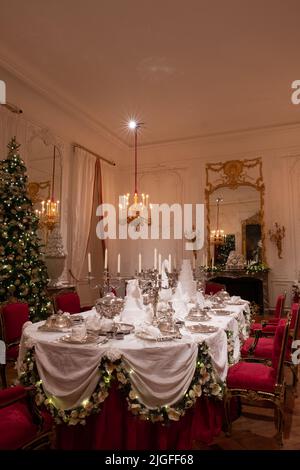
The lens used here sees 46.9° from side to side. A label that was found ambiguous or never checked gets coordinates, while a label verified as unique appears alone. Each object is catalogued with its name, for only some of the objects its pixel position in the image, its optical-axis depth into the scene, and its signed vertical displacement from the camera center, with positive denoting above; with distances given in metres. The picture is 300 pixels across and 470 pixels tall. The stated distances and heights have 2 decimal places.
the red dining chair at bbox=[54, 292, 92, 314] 4.08 -0.55
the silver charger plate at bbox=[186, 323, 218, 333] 2.70 -0.57
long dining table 2.21 -0.87
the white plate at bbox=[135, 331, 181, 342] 2.37 -0.56
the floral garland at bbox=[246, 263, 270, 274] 7.67 -0.27
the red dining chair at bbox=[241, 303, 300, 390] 3.48 -0.97
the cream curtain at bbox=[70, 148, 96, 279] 7.05 +1.04
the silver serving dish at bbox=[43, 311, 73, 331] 2.77 -0.54
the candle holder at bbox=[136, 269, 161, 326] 2.93 -0.29
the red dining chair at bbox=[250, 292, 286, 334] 4.29 -0.82
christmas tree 4.73 +0.18
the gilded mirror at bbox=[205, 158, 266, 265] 8.08 +1.09
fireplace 7.70 -0.64
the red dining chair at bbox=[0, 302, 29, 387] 3.43 -0.71
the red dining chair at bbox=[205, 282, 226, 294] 6.04 -0.56
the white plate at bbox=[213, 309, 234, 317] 3.64 -0.60
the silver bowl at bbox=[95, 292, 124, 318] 2.76 -0.41
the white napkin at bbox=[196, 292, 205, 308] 3.92 -0.49
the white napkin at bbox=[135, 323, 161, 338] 2.40 -0.53
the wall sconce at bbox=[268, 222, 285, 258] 7.81 +0.46
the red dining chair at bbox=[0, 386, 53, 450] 1.80 -0.91
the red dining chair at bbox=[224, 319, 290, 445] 2.60 -0.98
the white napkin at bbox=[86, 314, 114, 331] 2.62 -0.52
